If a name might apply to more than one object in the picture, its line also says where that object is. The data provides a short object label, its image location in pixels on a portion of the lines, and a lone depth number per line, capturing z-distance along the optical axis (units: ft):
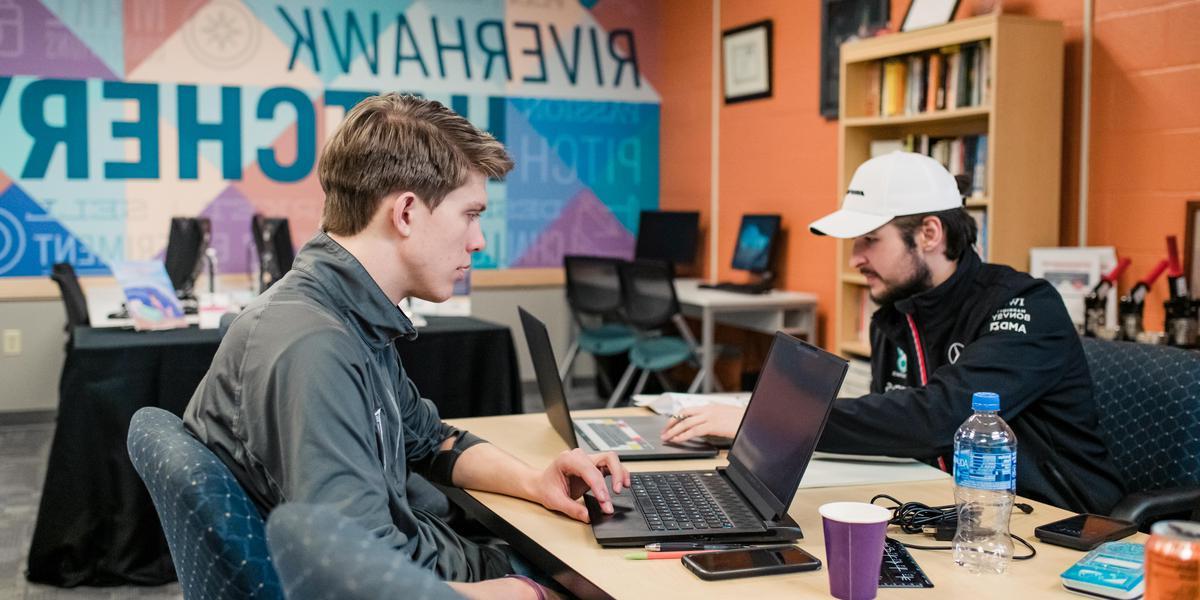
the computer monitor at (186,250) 16.22
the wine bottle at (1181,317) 11.05
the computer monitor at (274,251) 15.49
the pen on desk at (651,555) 4.87
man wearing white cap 6.70
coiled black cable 5.31
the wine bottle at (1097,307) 11.73
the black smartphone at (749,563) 4.58
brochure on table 12.22
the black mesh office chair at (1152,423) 6.91
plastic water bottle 4.93
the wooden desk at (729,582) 4.45
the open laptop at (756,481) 5.09
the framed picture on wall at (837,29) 16.43
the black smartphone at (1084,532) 5.06
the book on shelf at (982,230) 13.16
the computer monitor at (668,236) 21.24
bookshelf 12.74
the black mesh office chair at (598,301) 18.84
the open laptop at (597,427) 6.94
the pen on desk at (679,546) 4.96
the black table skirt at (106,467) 10.99
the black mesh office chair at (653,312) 17.62
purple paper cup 4.24
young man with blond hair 4.30
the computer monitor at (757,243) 18.89
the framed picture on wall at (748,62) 19.35
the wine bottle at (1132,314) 11.43
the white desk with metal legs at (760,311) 17.83
